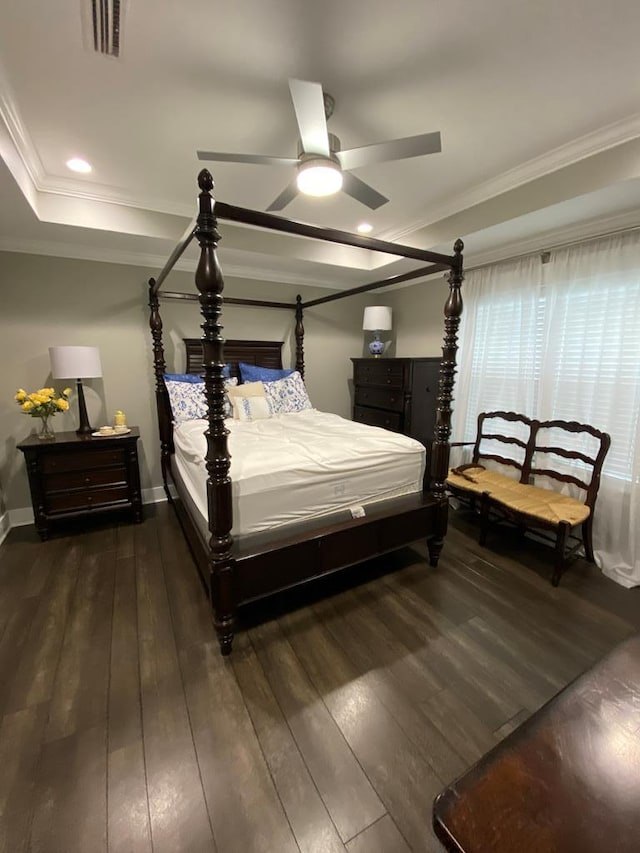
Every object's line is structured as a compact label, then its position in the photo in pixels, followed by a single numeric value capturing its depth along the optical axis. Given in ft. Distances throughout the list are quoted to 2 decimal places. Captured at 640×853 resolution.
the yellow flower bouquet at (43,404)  8.91
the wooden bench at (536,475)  7.86
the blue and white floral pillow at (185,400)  10.45
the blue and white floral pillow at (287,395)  12.17
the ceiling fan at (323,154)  4.70
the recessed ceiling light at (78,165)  7.11
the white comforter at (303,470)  6.12
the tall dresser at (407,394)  11.93
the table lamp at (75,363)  9.05
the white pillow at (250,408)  11.02
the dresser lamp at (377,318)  13.21
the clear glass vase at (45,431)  9.32
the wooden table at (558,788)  1.95
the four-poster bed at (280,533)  4.82
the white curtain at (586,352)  7.69
